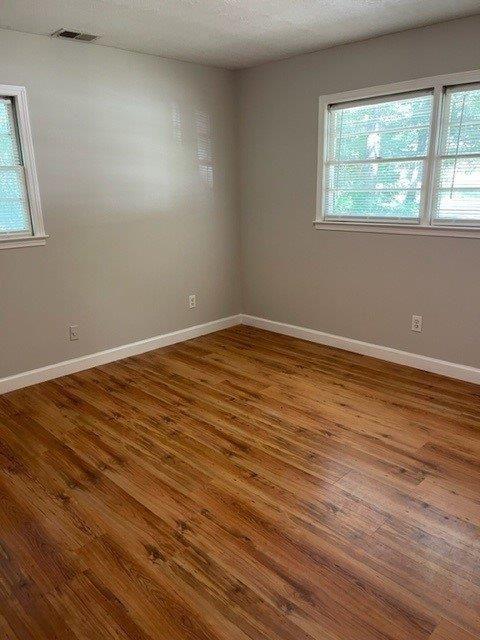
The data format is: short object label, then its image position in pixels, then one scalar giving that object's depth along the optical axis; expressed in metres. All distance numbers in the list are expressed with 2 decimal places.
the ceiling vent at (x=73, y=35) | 3.17
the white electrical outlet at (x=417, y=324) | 3.69
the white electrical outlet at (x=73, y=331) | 3.75
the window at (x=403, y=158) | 3.22
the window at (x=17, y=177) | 3.20
